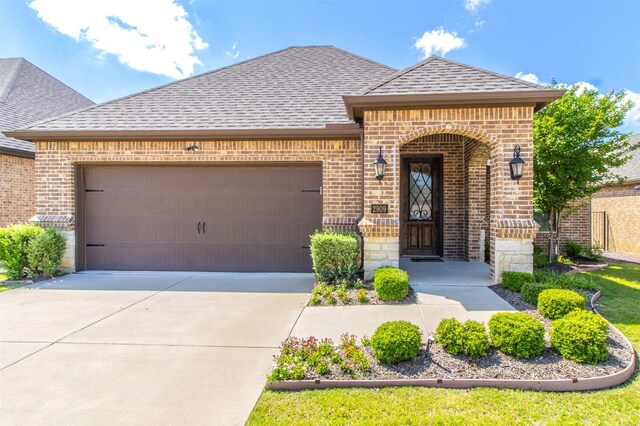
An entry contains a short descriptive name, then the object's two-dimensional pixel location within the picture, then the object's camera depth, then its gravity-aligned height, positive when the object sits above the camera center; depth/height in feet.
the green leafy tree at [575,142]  24.43 +5.18
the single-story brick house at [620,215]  41.11 -0.74
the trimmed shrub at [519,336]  10.37 -4.05
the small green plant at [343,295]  16.75 -4.41
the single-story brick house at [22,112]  30.96 +10.96
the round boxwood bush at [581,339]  10.04 -4.07
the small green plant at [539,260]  24.06 -3.73
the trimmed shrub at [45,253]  22.35 -2.87
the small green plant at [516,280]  17.48 -3.78
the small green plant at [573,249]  28.97 -3.46
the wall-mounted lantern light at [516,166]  18.25 +2.46
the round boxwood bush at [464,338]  10.26 -4.10
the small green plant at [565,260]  27.34 -4.28
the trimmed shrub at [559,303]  13.24 -3.81
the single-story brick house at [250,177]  20.01 +2.56
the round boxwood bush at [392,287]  16.35 -3.82
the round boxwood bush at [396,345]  10.01 -4.14
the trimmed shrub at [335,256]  19.22 -2.69
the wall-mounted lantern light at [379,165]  19.03 +2.64
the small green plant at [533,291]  15.51 -3.87
